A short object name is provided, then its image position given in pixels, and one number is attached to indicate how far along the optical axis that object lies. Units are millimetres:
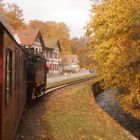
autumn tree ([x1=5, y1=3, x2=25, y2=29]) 36310
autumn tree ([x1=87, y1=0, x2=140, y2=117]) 10558
